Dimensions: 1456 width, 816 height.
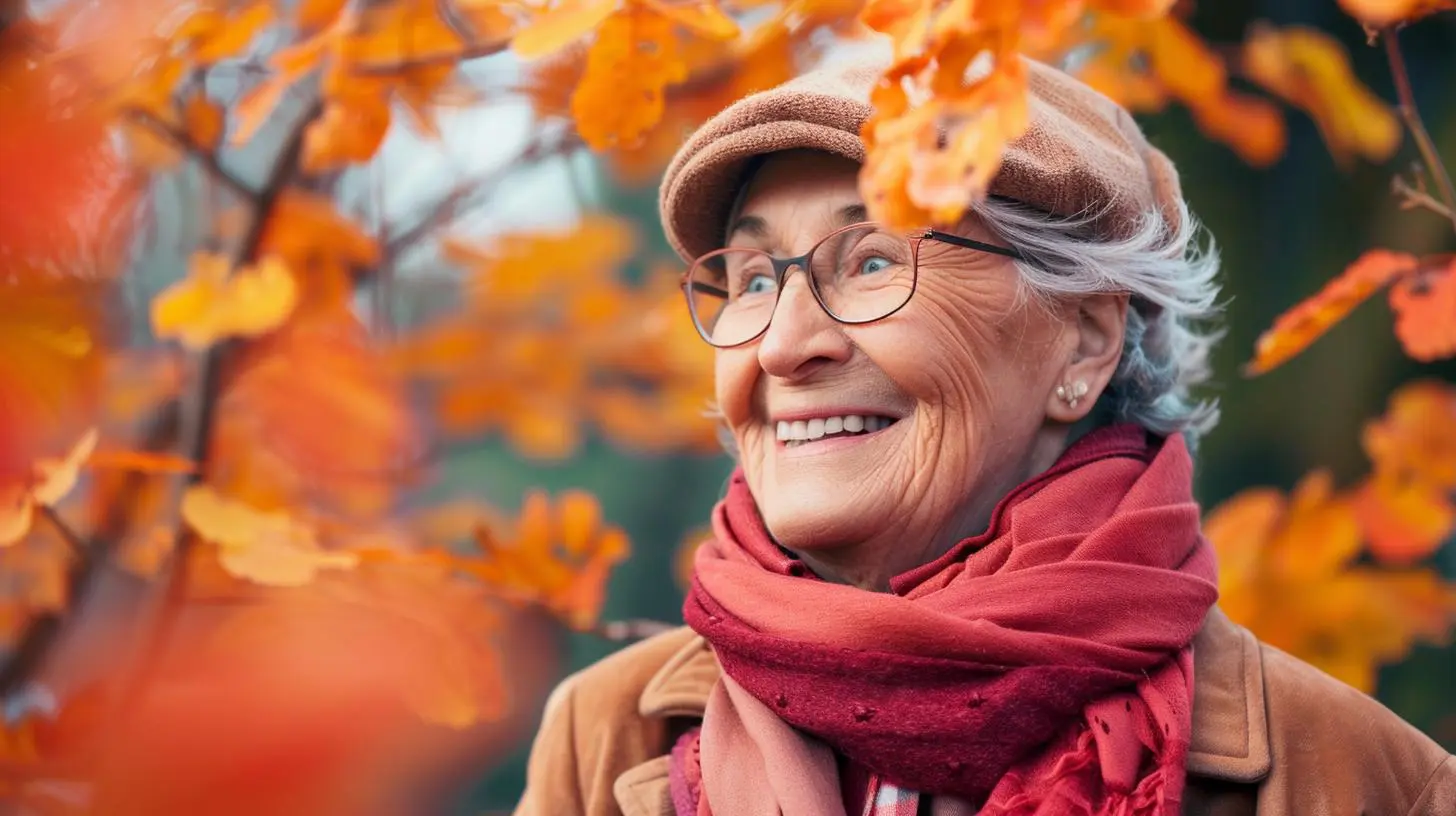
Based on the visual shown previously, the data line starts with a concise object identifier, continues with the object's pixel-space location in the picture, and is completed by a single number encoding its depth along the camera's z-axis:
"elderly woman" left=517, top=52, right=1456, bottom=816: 1.74
